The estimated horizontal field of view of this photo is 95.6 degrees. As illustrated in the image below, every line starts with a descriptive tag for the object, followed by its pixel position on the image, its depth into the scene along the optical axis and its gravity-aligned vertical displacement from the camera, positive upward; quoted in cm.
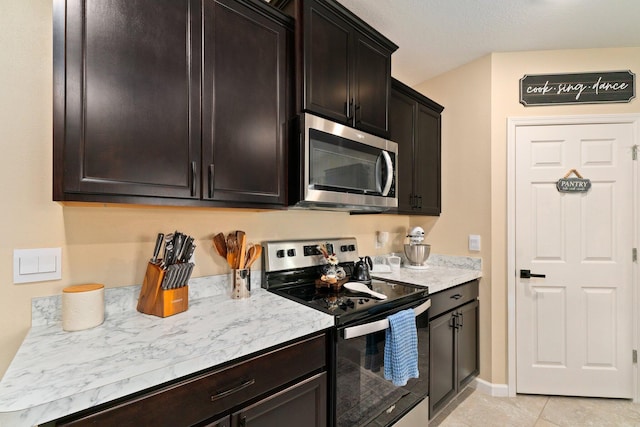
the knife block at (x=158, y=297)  120 -35
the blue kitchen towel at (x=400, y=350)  146 -70
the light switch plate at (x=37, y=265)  108 -19
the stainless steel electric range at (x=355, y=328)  130 -54
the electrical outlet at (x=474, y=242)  243 -23
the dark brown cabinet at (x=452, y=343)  188 -92
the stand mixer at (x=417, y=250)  247 -30
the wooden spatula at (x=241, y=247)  151 -17
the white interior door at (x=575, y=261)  219 -36
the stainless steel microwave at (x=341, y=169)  147 +26
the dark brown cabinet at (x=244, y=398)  79 -59
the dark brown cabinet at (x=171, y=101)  96 +45
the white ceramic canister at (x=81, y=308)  106 -35
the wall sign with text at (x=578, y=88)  221 +99
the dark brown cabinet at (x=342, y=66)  152 +87
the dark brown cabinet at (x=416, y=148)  226 +56
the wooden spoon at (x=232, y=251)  151 -19
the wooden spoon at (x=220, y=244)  151 -15
